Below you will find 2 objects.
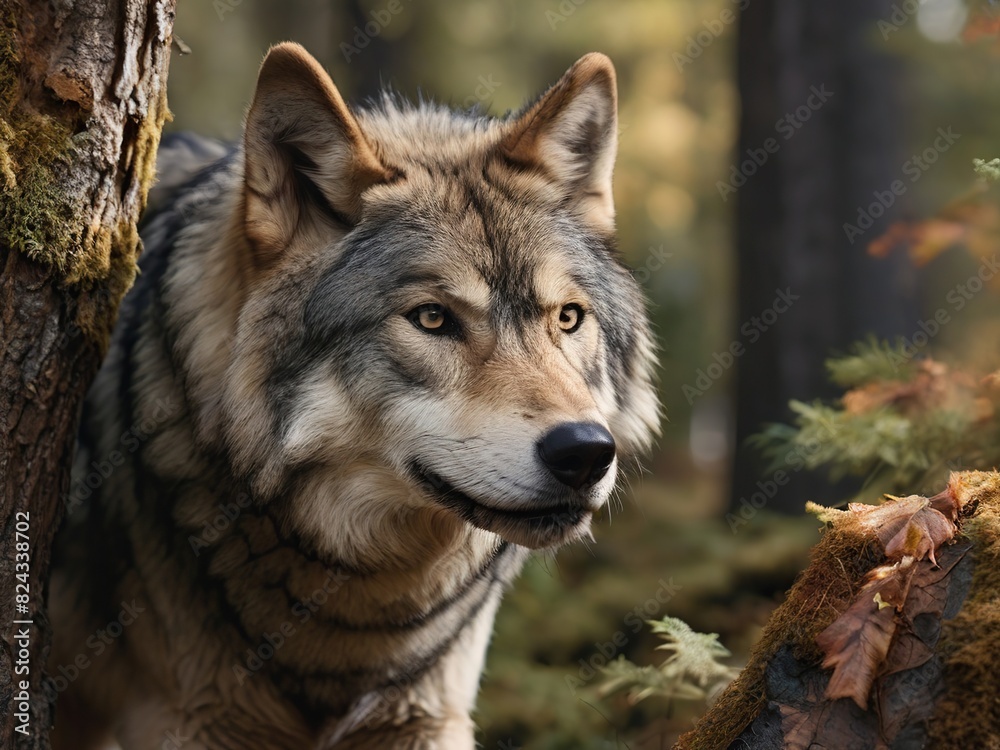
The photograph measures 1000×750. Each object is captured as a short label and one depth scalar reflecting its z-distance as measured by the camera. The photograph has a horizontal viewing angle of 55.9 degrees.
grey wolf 3.00
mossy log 2.05
